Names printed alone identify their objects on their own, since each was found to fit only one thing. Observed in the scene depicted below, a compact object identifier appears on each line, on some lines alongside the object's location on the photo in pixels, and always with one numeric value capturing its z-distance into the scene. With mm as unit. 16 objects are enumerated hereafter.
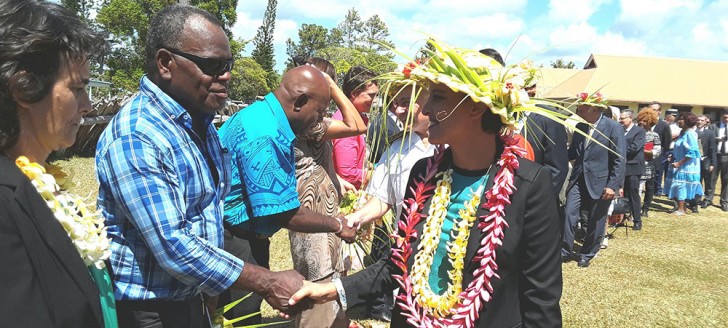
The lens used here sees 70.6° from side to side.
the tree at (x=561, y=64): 70444
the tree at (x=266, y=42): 66750
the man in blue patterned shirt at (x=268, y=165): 2711
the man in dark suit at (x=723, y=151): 12109
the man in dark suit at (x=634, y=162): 9422
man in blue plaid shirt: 1870
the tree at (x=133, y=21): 45531
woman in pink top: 4930
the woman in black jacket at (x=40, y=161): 1337
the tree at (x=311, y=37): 83375
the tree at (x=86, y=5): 77238
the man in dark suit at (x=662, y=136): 12625
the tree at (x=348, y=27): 80462
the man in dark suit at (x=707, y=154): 12188
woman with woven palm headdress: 2156
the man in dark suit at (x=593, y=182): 7320
